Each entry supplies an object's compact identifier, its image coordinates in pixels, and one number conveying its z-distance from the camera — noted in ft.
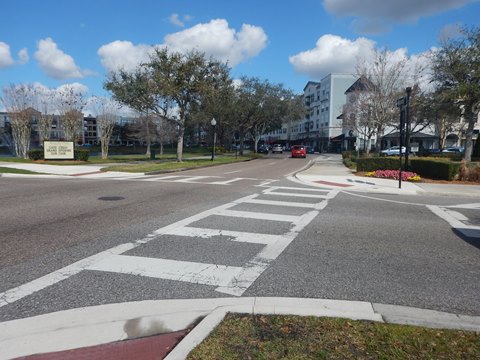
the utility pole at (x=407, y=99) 46.48
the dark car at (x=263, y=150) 219.00
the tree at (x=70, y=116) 118.73
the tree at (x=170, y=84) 87.25
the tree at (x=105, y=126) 122.62
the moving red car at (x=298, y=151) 156.04
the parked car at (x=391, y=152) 162.16
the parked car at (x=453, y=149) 160.69
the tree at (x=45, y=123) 118.01
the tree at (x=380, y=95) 99.50
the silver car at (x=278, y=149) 214.69
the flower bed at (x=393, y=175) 59.06
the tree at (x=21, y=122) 106.11
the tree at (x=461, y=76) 79.46
